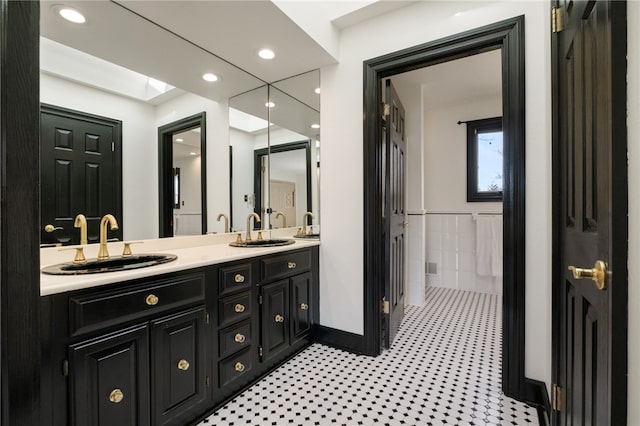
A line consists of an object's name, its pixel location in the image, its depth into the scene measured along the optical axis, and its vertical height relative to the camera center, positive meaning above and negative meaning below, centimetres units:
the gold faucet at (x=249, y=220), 242 -8
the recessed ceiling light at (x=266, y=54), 211 +114
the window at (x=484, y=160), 375 +64
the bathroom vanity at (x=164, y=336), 105 -56
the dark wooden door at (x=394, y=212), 229 -1
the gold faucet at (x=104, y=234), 153 -11
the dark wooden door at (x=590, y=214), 60 -1
